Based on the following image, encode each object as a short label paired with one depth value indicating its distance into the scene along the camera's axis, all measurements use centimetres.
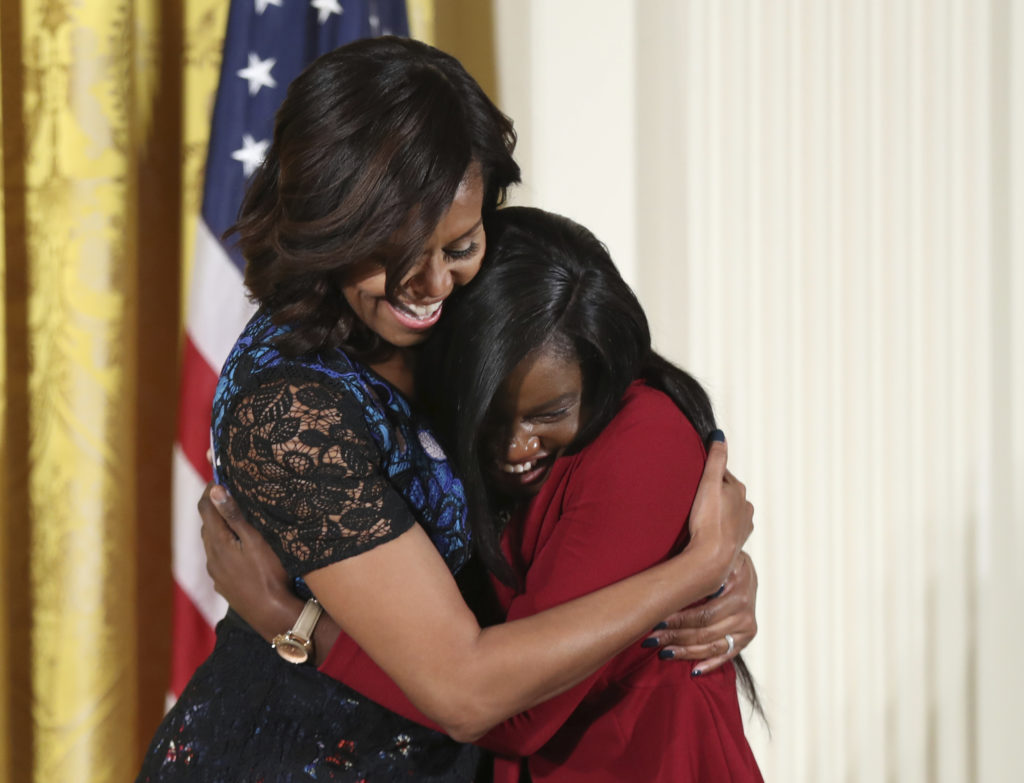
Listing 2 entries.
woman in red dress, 321
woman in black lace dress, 312
